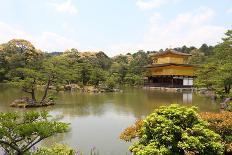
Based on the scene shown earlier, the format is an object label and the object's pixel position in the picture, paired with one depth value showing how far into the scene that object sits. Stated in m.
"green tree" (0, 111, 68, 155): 4.64
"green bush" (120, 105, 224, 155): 6.17
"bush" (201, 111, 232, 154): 7.38
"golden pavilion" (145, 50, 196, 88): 44.12
